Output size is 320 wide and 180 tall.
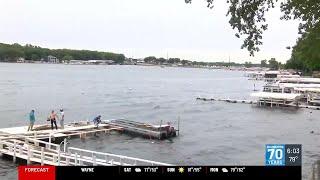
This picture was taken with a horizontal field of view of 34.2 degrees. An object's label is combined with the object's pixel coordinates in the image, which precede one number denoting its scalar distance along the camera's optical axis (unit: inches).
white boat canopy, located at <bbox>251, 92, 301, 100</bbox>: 3250.5
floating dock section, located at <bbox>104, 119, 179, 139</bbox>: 1786.4
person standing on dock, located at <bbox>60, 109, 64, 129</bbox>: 1727.4
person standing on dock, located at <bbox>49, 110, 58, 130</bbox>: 1669.5
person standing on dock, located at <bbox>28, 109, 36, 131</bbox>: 1627.7
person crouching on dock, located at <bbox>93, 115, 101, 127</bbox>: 1881.2
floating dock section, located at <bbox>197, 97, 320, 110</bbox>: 3105.3
